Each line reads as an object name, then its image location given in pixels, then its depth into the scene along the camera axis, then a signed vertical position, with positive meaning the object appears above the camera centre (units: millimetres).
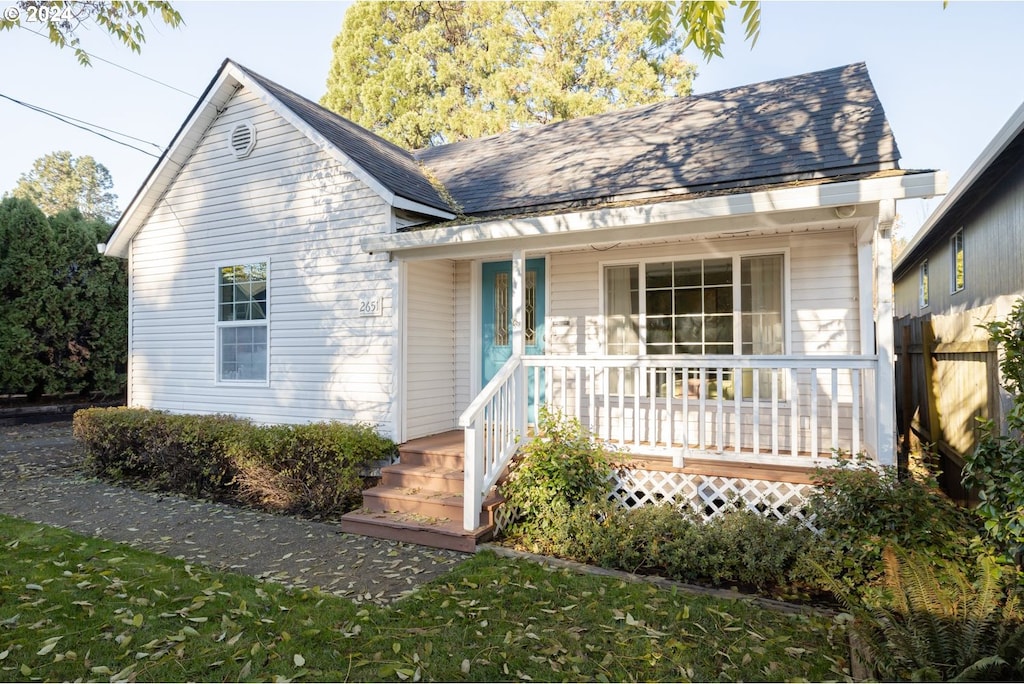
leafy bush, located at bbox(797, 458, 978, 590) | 3975 -1217
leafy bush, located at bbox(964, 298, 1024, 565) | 3219 -673
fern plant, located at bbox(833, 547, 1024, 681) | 2676 -1357
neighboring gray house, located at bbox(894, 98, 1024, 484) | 5371 +945
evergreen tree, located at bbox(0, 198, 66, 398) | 12797 +1358
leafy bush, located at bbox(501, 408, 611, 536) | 5234 -1123
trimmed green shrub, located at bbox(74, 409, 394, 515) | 6516 -1241
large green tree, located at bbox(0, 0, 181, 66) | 4867 +3005
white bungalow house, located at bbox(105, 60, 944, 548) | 5477 +991
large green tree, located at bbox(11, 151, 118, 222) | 46281 +14450
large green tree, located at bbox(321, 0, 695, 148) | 19062 +10185
